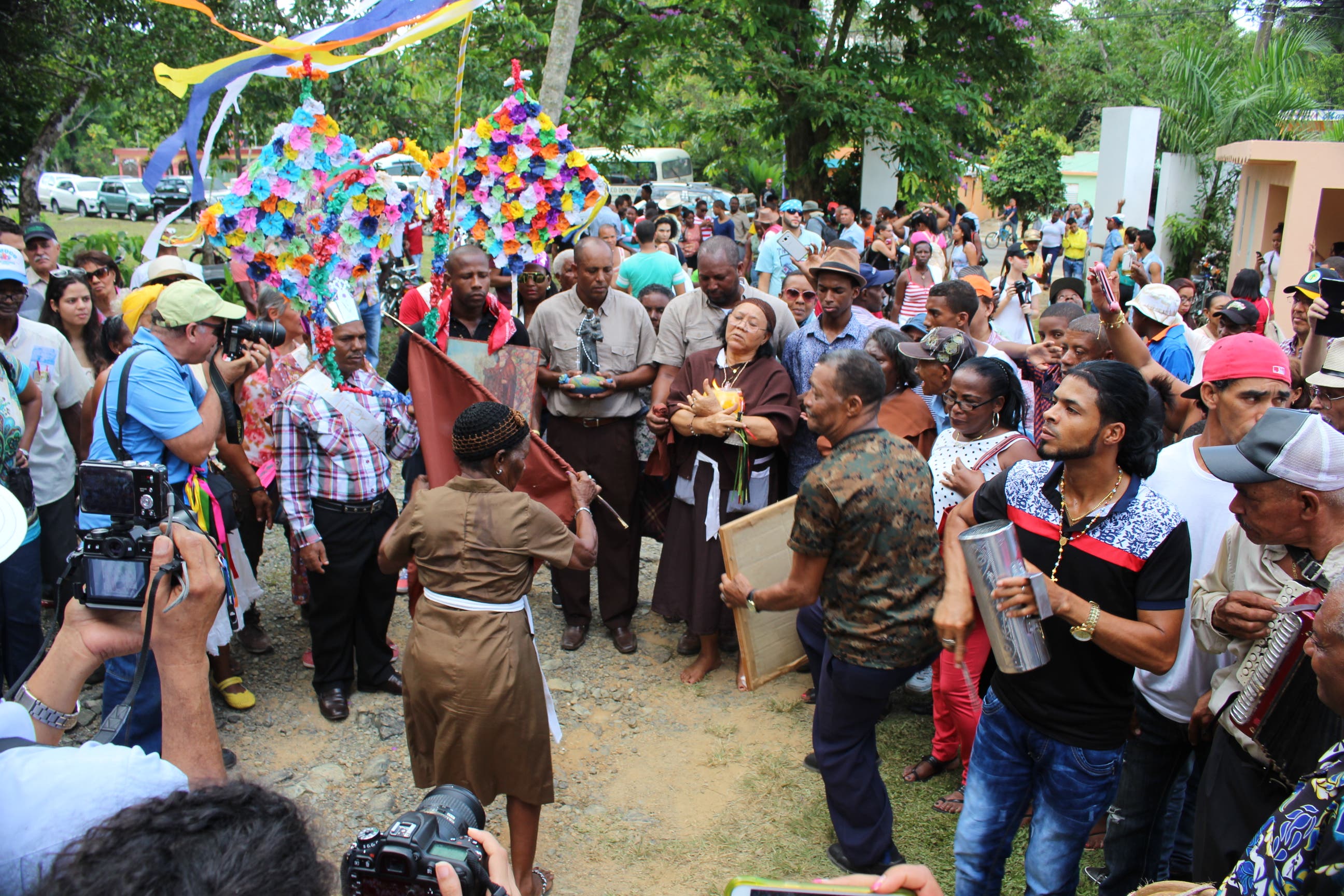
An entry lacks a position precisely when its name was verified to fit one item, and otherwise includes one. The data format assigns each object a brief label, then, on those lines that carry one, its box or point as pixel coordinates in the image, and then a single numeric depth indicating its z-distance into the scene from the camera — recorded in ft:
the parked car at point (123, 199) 111.34
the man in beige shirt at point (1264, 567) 8.04
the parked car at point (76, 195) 116.88
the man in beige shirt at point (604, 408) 18.30
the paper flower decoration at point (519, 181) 20.16
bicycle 64.13
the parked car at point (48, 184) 119.34
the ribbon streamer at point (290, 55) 18.02
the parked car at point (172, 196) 74.96
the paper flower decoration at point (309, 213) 17.48
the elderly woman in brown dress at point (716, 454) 16.63
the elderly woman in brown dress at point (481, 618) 10.85
